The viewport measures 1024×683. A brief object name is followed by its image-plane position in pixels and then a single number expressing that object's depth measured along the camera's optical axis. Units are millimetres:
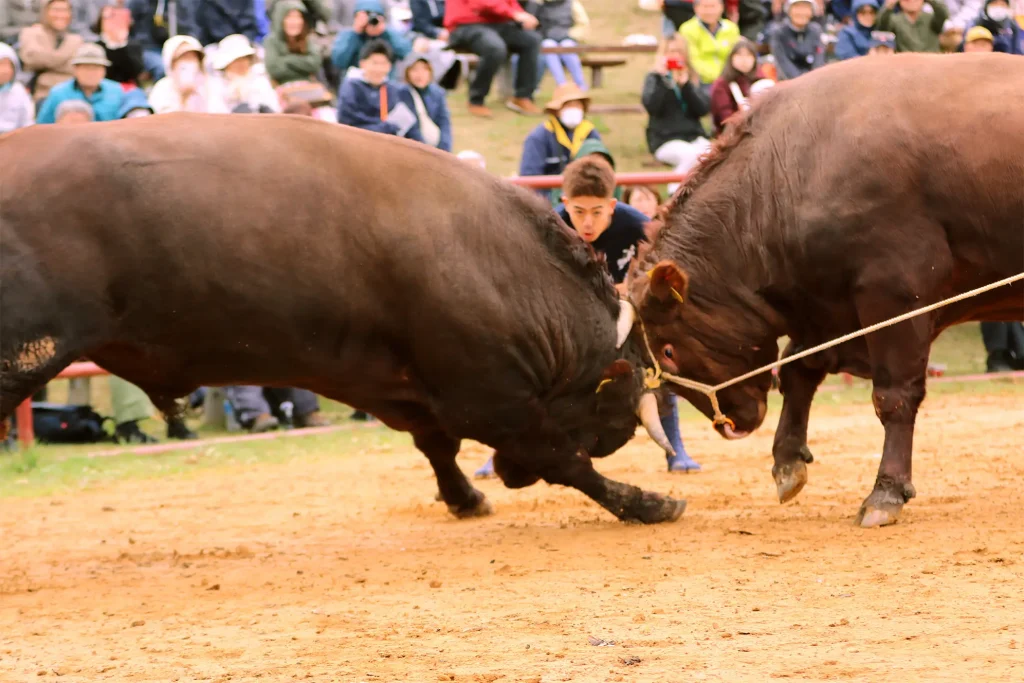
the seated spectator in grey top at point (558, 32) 16156
